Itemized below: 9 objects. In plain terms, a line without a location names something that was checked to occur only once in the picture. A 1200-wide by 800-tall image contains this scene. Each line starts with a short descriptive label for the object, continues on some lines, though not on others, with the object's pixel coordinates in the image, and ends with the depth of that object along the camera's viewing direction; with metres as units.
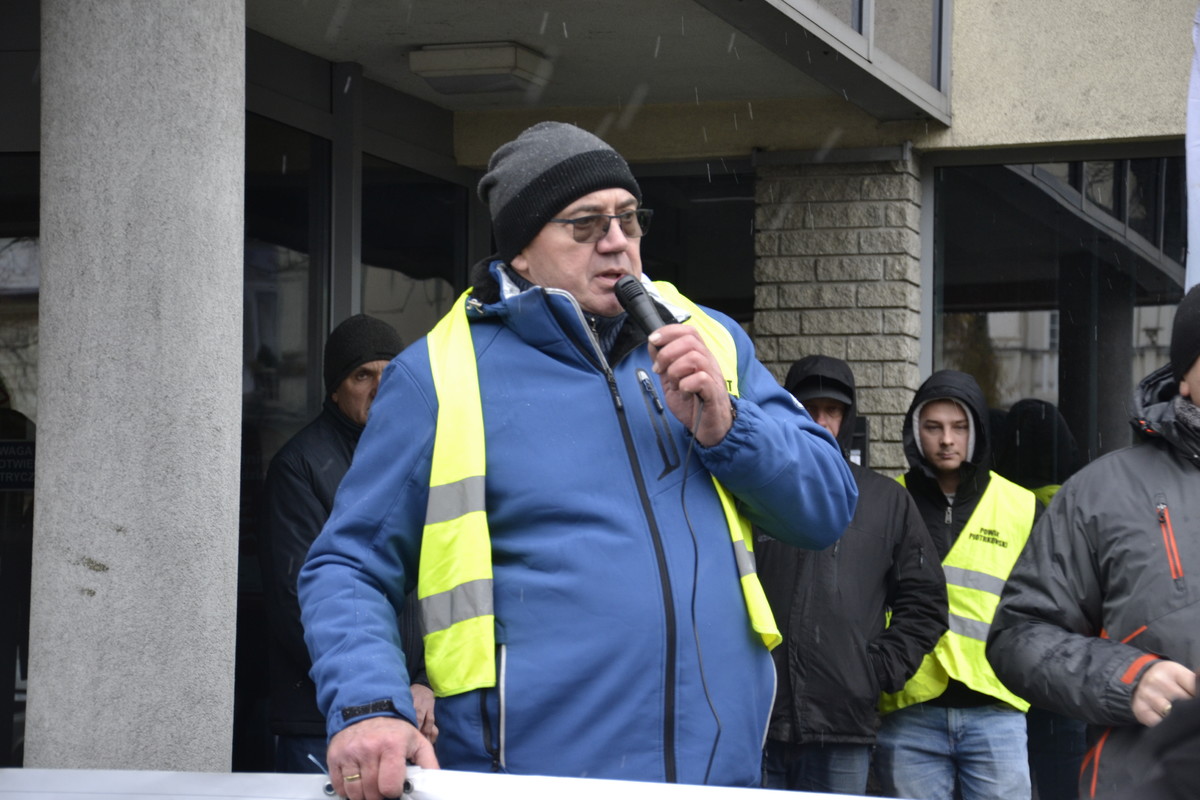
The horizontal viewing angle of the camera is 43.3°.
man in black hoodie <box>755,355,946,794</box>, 5.37
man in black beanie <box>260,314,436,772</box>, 5.12
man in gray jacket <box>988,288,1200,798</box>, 3.16
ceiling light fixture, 7.09
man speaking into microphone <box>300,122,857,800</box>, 2.62
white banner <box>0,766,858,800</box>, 2.38
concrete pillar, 3.87
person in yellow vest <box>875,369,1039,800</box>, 5.62
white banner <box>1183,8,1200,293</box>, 4.68
